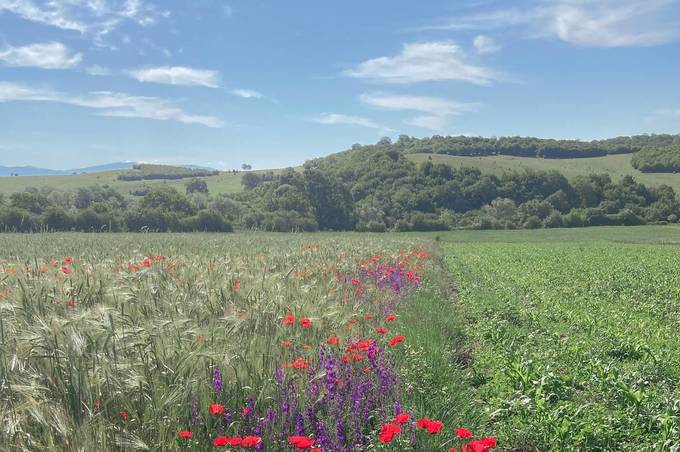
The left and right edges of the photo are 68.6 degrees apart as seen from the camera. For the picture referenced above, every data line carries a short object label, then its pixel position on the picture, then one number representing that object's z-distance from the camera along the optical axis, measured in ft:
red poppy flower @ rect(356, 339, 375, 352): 14.06
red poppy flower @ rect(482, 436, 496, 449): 8.85
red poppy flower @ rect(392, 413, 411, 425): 9.65
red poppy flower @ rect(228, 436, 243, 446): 8.67
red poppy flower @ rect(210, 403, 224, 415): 9.72
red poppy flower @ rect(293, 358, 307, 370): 12.86
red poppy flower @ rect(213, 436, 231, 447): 8.50
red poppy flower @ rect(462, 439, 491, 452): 8.72
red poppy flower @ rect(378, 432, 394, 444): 8.63
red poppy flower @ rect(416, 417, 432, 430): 9.21
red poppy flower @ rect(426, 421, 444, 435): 8.99
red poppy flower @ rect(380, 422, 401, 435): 8.79
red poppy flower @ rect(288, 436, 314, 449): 8.34
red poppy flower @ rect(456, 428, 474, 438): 9.43
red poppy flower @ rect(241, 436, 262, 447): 8.59
